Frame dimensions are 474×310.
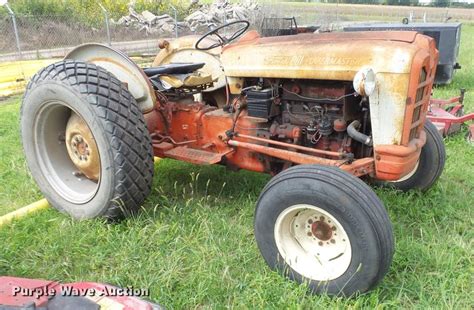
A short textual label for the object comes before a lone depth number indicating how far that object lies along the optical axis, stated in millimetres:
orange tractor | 2508
